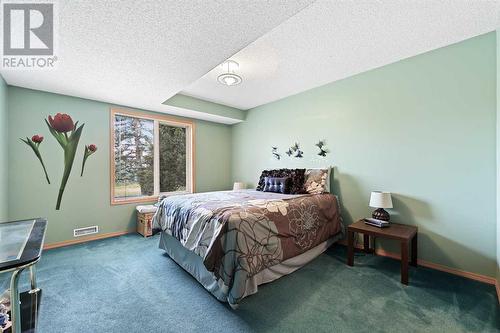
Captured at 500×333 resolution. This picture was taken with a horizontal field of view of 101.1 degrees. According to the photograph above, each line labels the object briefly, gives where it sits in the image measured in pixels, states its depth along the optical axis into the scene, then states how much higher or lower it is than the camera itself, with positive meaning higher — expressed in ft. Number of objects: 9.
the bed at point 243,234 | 5.76 -2.39
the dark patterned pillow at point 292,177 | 10.65 -0.66
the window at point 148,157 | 12.24 +0.56
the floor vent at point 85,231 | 10.61 -3.47
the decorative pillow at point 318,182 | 10.30 -0.88
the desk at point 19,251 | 3.04 -1.43
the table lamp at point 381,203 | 8.22 -1.54
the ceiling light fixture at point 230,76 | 8.57 +3.71
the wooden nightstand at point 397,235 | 6.82 -2.51
